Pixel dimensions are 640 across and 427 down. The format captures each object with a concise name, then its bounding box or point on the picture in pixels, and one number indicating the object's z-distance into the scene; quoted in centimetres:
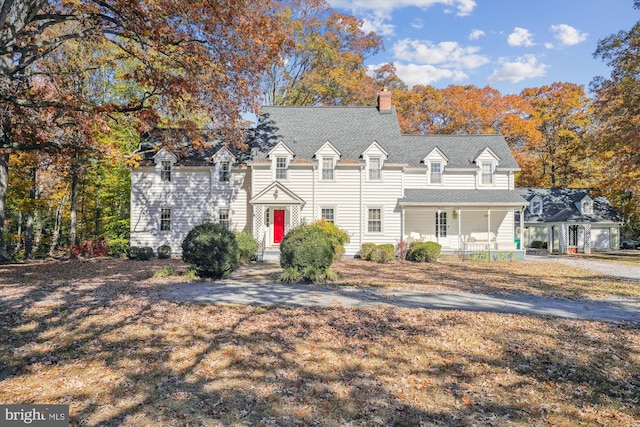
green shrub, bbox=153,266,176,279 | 1302
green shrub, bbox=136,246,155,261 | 2156
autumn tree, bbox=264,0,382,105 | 3397
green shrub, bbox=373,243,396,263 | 2005
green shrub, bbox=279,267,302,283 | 1238
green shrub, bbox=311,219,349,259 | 1884
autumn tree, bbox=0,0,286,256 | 985
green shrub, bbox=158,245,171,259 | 2246
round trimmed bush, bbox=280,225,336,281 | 1220
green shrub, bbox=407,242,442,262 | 2008
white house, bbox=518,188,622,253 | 3206
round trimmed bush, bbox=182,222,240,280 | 1227
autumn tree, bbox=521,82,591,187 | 3919
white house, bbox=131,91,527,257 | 2302
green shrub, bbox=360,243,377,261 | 2086
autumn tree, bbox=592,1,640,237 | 2148
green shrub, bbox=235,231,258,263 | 1828
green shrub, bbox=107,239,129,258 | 2297
